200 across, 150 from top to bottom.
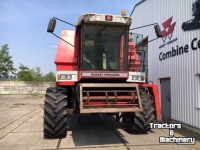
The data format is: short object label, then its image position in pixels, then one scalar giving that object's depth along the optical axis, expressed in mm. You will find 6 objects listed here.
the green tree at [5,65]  30514
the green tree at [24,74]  28863
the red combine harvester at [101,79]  4495
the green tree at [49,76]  35843
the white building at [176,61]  5669
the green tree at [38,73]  33452
